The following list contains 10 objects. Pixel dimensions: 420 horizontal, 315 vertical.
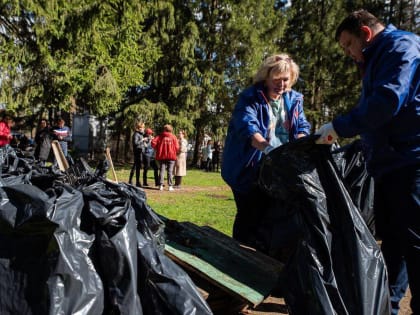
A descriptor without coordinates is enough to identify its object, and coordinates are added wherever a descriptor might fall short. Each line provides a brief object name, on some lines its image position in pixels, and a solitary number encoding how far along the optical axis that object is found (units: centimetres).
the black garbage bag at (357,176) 362
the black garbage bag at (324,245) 219
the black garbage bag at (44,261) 196
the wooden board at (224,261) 251
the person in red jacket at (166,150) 1031
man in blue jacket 214
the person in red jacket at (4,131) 983
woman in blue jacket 299
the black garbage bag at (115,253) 207
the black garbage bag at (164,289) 212
